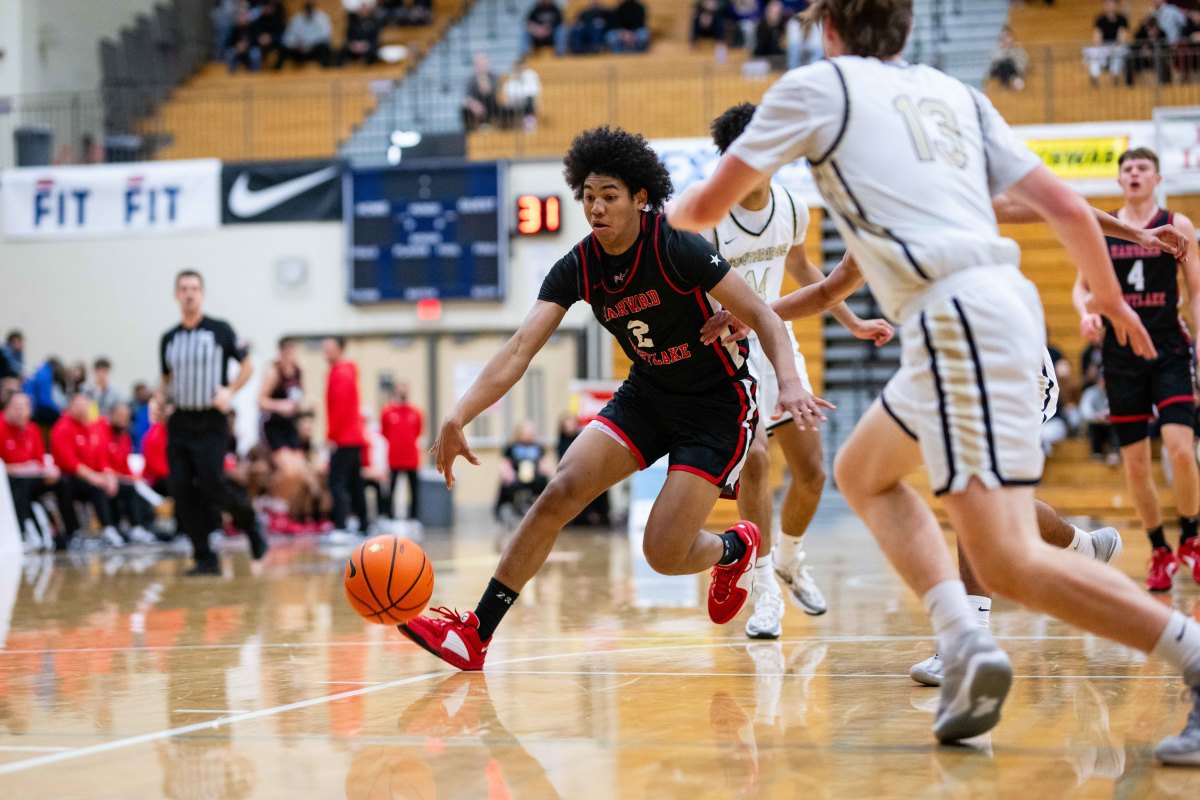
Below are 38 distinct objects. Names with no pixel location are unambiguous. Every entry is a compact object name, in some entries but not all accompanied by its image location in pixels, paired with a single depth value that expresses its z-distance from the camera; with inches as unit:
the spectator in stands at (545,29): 853.8
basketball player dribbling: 178.9
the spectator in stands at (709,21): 826.2
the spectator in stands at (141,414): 655.8
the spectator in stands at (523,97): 780.6
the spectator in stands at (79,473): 549.3
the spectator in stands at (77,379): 656.4
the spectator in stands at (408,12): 916.0
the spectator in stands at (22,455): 523.5
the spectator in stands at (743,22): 810.2
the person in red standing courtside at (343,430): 546.6
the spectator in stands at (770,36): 779.4
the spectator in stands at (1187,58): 688.4
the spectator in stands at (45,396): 593.6
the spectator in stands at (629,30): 835.4
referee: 373.7
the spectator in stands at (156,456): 584.4
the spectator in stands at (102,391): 658.2
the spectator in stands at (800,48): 741.9
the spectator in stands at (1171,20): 724.0
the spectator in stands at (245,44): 904.9
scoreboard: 754.2
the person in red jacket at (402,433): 634.8
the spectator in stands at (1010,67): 717.3
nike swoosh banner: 769.4
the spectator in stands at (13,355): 636.1
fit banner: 765.9
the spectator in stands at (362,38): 885.8
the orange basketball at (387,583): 192.1
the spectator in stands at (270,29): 902.4
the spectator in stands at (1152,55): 689.6
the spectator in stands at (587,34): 842.2
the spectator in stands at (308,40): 894.4
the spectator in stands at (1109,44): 705.0
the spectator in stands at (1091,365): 601.3
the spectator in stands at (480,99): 782.5
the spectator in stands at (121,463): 566.6
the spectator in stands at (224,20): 934.4
